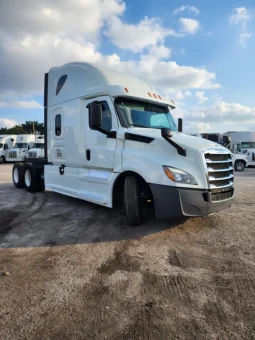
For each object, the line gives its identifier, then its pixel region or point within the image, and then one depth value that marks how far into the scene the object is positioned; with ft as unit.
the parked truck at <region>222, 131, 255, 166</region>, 74.54
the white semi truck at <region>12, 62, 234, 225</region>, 14.47
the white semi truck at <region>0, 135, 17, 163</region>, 89.92
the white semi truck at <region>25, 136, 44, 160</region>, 80.64
